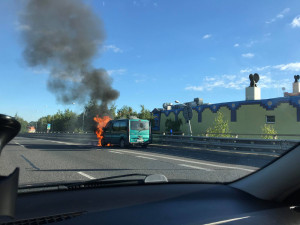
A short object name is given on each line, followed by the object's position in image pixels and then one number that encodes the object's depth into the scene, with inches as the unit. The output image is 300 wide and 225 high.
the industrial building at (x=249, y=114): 692.1
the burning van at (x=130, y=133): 748.7
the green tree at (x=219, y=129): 773.3
